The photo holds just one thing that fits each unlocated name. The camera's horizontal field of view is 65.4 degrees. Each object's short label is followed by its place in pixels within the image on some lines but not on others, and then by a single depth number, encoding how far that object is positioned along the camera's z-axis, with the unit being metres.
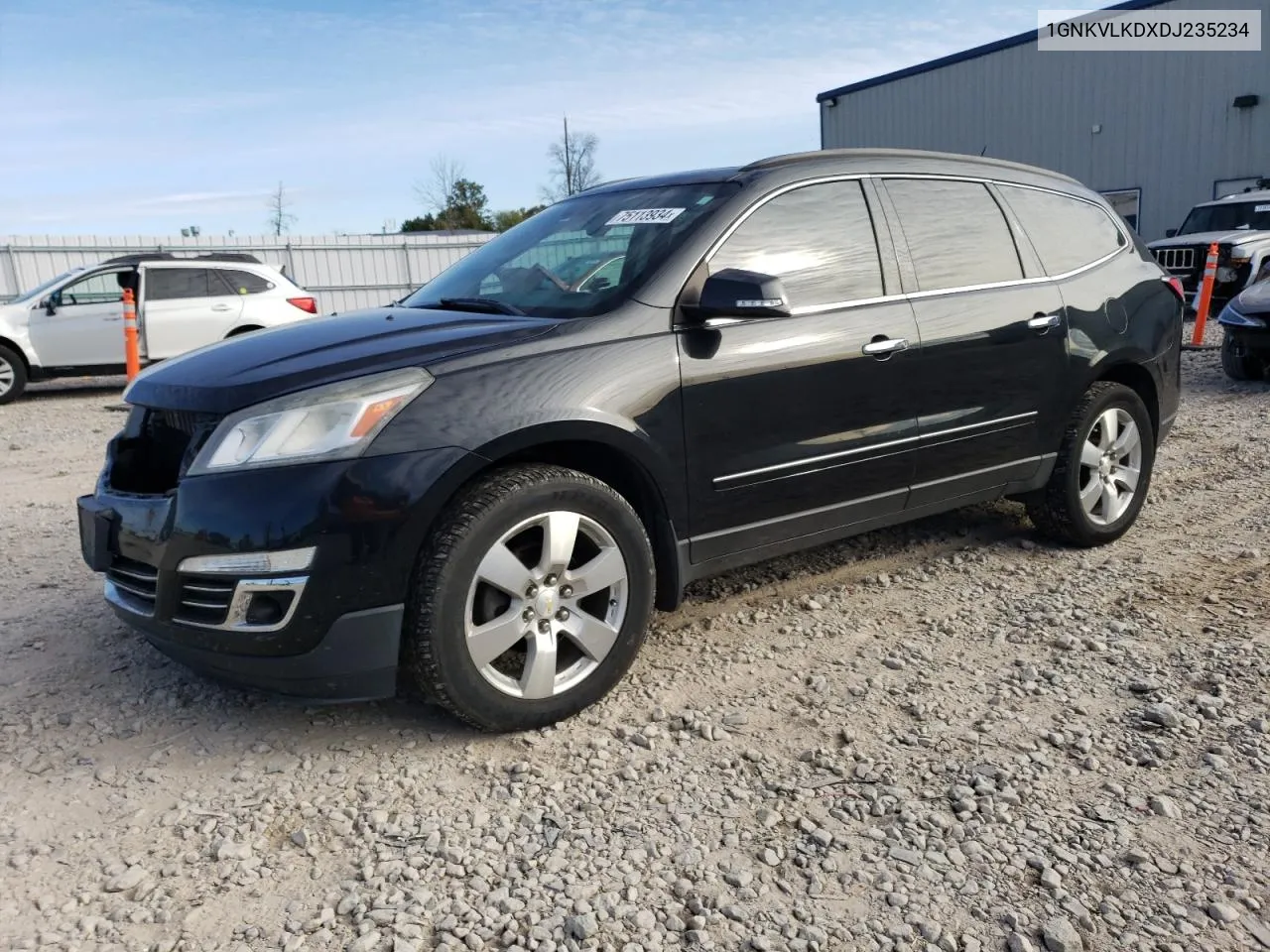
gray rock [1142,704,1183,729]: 2.93
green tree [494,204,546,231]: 47.11
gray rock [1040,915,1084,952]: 2.04
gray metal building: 20.17
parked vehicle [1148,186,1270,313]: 13.19
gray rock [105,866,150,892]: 2.29
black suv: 2.67
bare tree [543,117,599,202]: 43.23
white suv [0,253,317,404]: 11.26
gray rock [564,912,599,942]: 2.11
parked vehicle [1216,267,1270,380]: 8.63
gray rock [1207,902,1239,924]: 2.10
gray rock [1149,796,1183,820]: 2.48
